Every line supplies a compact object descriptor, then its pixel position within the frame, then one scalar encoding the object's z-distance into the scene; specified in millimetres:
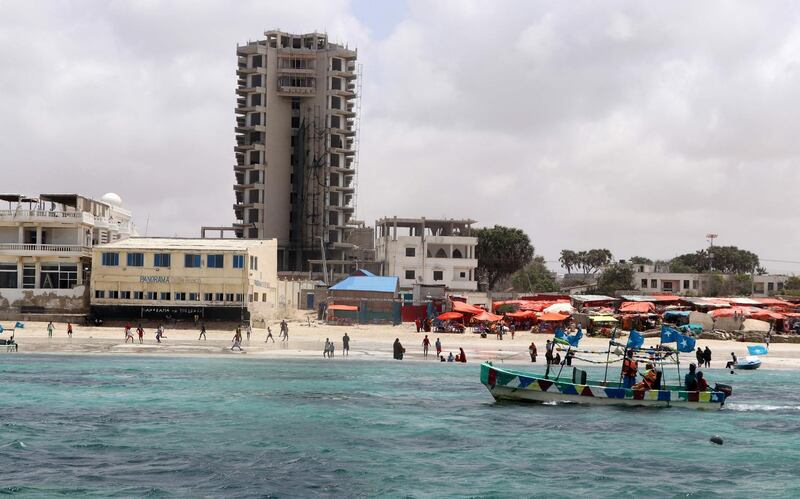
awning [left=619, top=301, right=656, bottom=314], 85556
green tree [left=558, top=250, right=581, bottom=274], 183875
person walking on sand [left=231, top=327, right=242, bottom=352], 66950
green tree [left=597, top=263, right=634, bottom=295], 138625
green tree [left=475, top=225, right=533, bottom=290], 140000
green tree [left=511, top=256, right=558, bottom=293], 155250
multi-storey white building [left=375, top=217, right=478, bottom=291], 119250
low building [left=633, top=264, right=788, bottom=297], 142875
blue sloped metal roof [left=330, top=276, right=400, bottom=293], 91562
